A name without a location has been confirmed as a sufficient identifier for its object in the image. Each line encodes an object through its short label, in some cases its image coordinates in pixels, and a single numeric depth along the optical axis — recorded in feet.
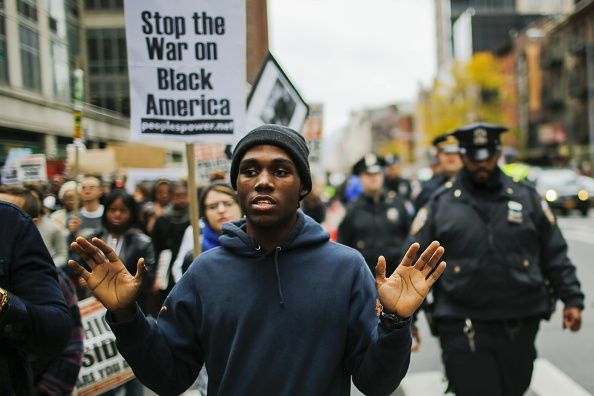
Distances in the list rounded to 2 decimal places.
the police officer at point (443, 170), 26.05
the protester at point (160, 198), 30.04
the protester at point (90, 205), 22.88
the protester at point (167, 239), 20.38
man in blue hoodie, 7.33
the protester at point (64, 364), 10.68
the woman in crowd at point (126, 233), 17.13
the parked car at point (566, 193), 81.20
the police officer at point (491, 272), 13.48
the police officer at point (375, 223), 22.79
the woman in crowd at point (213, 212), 16.12
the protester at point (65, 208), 23.81
